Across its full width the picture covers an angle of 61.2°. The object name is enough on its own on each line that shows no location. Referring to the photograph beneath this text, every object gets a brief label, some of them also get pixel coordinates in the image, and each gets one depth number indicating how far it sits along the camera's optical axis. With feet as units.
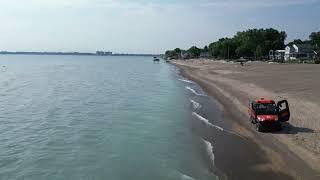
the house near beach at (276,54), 288.49
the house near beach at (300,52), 283.66
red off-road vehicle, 52.22
